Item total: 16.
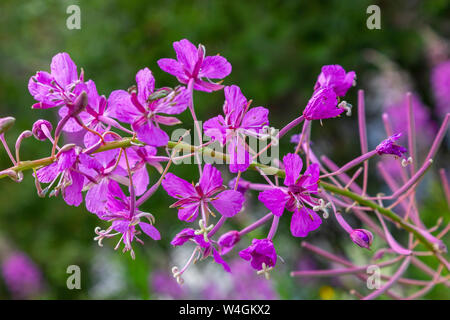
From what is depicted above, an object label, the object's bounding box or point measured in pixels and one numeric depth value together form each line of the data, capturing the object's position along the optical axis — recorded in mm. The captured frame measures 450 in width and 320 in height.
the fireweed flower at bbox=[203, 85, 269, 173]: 370
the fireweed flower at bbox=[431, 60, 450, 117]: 1093
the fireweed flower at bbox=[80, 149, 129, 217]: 379
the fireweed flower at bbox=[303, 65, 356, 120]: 375
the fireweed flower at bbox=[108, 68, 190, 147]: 366
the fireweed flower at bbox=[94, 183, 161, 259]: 377
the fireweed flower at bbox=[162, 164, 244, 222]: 371
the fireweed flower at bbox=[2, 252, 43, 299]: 1128
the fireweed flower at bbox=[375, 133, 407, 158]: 380
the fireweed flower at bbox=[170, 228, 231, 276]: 376
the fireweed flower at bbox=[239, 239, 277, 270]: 374
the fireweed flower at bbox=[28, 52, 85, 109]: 371
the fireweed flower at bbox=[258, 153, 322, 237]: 369
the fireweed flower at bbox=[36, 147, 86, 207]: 365
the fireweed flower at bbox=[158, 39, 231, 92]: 383
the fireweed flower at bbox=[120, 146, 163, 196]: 381
